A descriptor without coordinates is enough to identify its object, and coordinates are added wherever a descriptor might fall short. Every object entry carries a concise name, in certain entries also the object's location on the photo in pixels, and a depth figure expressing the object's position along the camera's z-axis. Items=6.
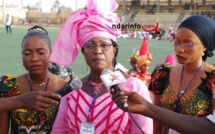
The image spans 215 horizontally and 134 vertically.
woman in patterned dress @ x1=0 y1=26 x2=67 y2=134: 2.97
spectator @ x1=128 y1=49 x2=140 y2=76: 7.16
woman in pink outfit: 2.54
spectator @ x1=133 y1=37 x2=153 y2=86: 6.74
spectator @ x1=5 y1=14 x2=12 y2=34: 36.15
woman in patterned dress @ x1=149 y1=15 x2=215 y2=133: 2.79
